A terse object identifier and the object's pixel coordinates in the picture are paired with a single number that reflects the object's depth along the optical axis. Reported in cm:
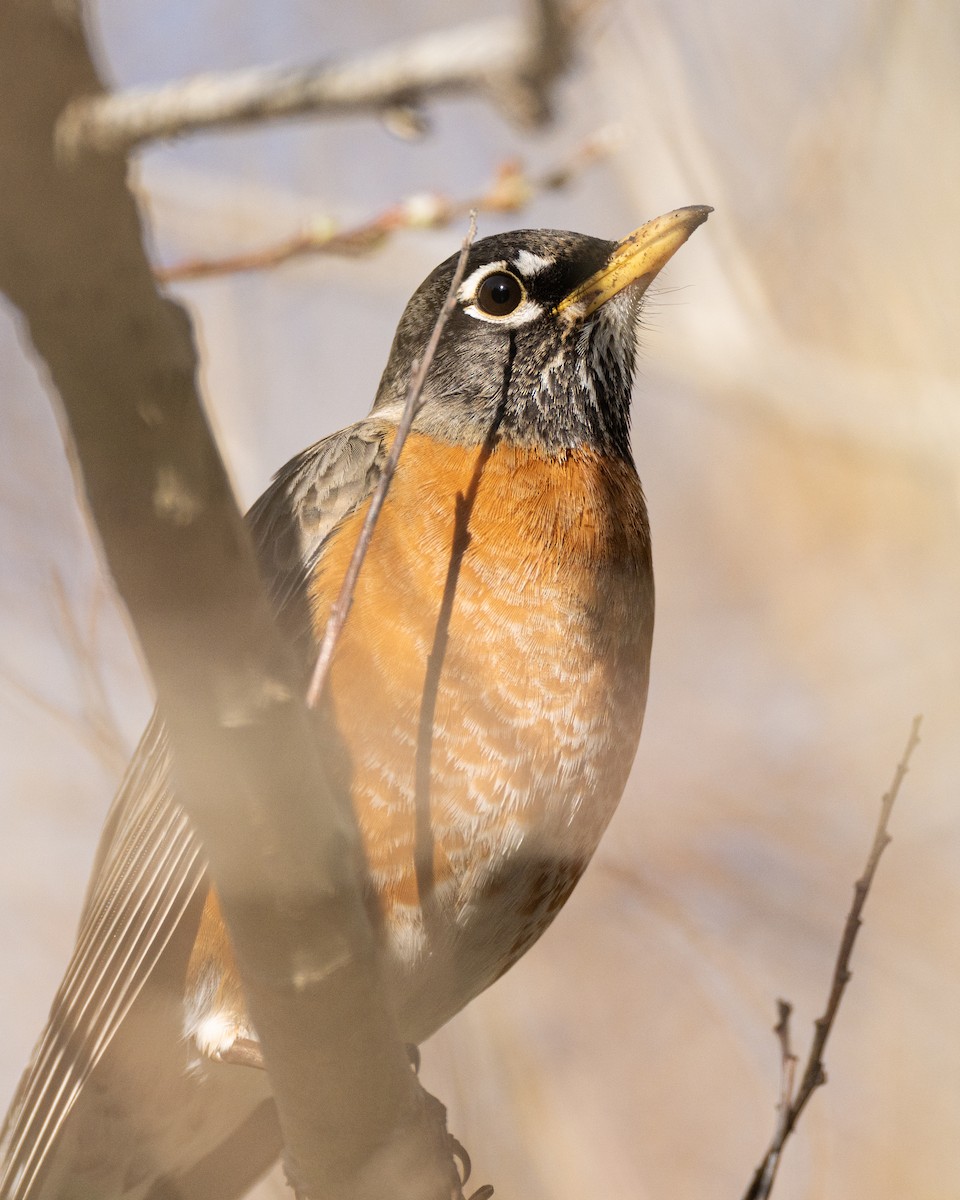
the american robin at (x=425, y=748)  632
